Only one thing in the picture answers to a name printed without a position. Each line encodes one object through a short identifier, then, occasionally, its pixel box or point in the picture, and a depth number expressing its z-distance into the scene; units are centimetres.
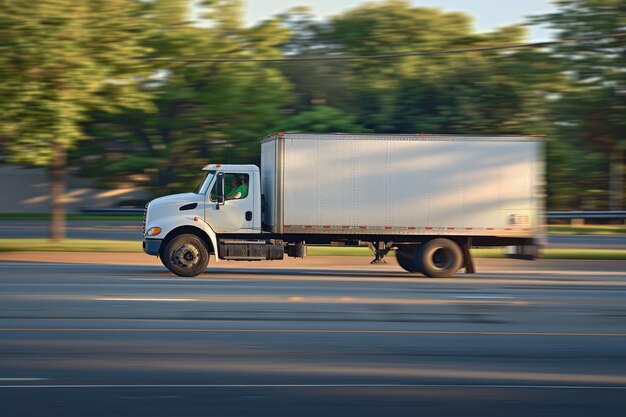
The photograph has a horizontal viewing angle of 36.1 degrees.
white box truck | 1991
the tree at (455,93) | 4472
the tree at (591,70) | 4316
